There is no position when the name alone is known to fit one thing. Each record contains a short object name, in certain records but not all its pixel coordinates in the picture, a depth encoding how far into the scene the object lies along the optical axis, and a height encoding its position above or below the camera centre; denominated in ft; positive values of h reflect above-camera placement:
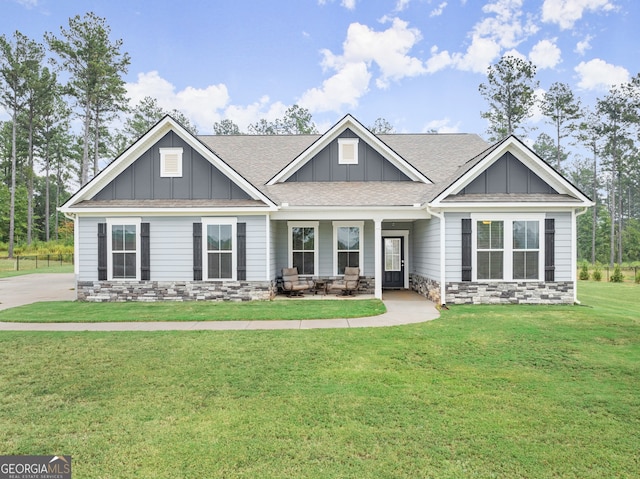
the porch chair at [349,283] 42.11 -4.95
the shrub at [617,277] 64.18 -6.70
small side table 44.12 -5.49
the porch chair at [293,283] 41.68 -4.96
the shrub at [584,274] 68.56 -6.69
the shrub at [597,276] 66.69 -6.76
